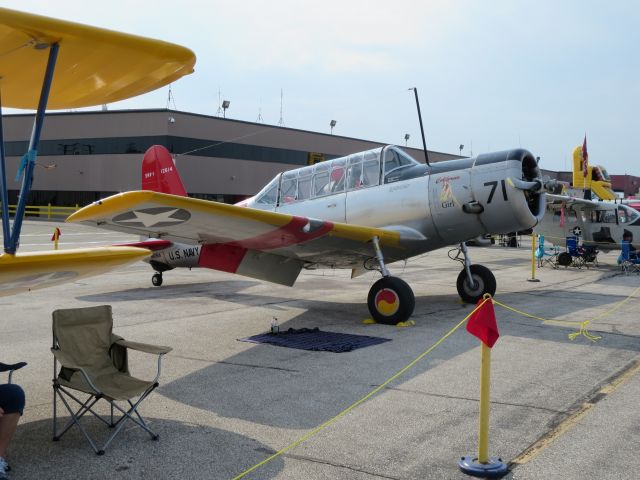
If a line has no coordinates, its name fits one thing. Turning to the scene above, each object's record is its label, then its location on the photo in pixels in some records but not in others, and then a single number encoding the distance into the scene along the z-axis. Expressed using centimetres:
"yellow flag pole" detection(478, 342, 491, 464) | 349
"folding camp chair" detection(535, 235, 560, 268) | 1969
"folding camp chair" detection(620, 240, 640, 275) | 1753
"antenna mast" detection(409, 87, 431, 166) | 1059
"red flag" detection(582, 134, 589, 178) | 2562
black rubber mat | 691
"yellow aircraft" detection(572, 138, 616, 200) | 2402
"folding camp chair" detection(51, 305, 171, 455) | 389
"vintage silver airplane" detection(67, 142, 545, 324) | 790
